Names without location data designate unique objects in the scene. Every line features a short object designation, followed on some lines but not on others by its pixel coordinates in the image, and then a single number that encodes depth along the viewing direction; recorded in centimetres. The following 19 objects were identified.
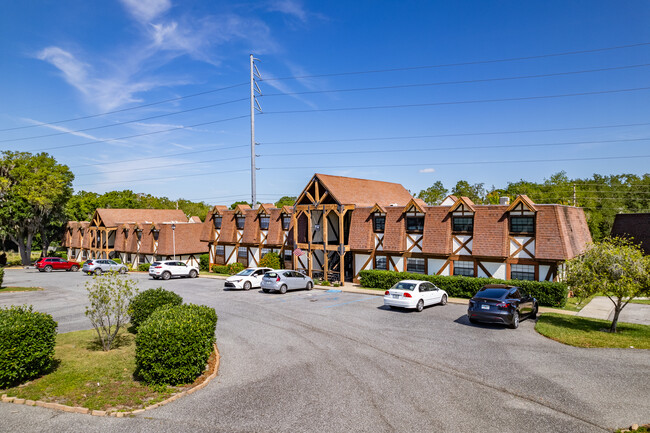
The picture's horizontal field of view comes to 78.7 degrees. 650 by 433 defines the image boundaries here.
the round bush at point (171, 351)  1002
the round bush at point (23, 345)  964
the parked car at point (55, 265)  4475
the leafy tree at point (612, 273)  1475
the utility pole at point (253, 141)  3984
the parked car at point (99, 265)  4072
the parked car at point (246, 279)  2862
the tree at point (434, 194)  7419
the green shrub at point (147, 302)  1510
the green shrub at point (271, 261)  3561
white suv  3572
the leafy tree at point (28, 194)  5144
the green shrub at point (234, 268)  3943
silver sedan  2683
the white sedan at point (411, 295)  2000
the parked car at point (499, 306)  1638
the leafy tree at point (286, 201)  10830
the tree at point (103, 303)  1273
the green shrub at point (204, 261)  4409
